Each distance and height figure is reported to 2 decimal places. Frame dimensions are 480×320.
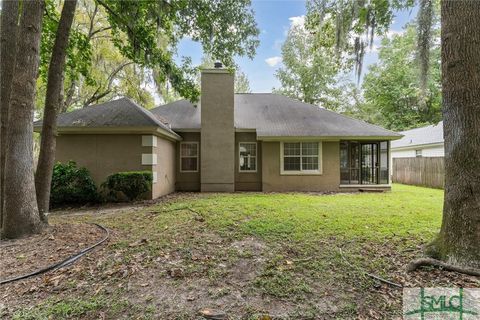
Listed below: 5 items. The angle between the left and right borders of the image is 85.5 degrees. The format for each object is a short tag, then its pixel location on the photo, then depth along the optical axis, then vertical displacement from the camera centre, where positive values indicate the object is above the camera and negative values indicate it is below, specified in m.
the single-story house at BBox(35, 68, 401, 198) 11.47 +0.79
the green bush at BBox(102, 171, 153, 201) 8.34 -0.56
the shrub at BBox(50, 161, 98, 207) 8.10 -0.65
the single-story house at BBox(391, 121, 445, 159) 16.25 +1.58
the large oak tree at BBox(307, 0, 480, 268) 3.18 +0.43
